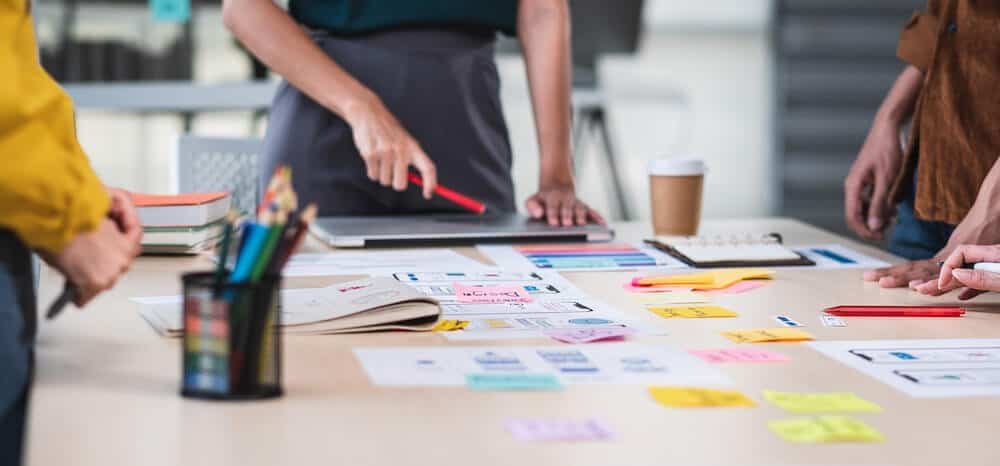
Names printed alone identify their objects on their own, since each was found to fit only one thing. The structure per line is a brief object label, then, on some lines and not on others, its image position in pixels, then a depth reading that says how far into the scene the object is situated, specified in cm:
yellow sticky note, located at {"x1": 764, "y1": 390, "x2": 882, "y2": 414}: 168
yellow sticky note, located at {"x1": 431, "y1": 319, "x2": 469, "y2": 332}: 195
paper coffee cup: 274
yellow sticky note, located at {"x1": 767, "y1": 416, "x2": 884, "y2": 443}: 160
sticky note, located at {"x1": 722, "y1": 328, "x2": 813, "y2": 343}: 193
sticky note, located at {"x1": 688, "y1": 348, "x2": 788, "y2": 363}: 184
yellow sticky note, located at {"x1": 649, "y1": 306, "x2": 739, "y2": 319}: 206
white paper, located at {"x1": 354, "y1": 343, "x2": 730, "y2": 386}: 176
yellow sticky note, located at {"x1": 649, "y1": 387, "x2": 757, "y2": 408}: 169
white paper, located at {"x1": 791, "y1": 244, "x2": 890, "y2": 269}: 249
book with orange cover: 248
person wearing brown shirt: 259
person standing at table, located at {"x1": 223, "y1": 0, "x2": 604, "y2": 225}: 288
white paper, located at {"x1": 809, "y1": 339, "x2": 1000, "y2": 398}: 175
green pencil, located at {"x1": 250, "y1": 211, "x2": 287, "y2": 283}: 164
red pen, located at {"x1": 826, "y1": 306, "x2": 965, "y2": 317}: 207
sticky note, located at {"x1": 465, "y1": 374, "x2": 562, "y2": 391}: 173
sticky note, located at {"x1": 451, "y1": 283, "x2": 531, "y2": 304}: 212
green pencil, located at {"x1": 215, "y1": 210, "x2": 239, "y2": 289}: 165
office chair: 381
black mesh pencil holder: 164
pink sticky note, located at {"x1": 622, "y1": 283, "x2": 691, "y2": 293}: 223
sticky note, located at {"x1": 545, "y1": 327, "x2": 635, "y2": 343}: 190
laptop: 263
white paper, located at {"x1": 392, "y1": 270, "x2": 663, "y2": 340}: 196
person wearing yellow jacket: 163
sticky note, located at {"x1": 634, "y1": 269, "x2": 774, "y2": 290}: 226
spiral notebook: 245
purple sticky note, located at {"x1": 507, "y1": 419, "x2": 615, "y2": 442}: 159
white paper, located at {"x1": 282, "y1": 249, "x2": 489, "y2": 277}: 237
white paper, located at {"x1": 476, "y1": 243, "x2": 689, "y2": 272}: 242
